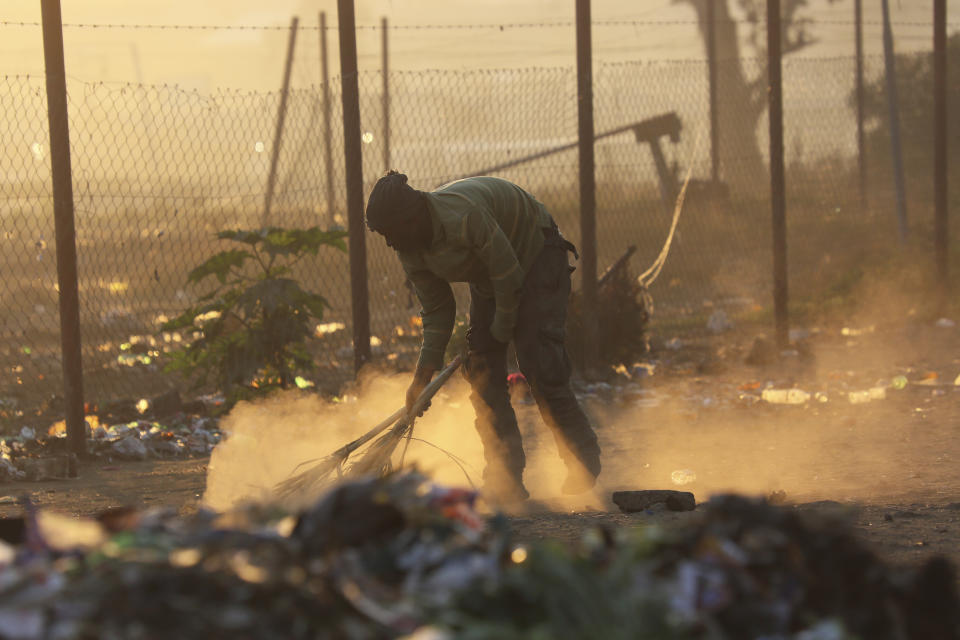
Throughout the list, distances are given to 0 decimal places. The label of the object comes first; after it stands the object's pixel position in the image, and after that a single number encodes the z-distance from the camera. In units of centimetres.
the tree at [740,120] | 2331
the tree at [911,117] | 3881
